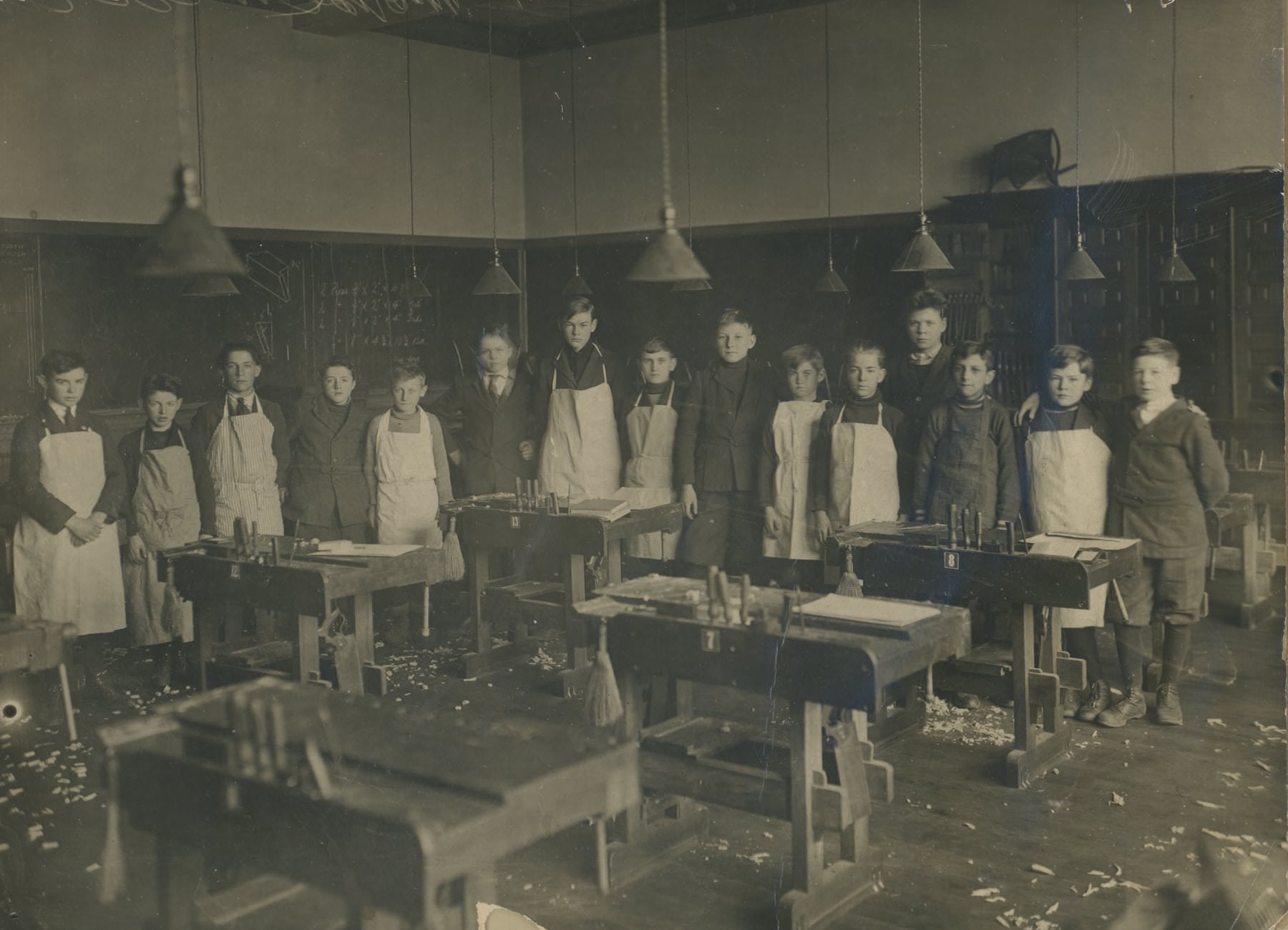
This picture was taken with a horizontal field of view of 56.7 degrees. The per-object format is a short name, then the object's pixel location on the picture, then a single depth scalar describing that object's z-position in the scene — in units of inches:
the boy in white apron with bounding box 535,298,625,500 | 227.6
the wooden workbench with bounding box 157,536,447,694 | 175.8
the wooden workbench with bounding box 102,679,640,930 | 105.9
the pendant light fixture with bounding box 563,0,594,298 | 209.8
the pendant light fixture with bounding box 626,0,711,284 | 138.9
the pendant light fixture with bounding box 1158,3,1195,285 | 179.8
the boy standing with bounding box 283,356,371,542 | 215.5
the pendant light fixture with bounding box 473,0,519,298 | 215.2
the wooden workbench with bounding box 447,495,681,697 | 203.9
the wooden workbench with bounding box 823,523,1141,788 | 165.5
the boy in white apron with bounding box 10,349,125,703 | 162.4
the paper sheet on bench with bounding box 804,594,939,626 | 137.6
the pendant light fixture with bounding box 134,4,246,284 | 116.4
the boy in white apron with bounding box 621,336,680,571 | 222.5
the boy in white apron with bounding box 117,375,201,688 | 181.6
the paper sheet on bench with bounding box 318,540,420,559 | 184.2
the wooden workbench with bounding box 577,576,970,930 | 131.8
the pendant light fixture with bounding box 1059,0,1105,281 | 181.3
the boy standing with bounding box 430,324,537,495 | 241.3
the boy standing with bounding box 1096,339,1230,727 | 173.0
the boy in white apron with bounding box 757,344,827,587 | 218.4
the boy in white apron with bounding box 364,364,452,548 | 226.4
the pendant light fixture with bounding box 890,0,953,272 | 192.2
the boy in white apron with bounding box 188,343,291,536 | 193.6
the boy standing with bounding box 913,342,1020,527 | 195.6
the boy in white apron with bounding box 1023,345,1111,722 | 185.2
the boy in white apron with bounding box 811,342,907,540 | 214.2
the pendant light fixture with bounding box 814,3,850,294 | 234.4
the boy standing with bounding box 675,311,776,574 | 218.1
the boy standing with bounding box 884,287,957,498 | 215.0
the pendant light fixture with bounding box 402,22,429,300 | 202.5
